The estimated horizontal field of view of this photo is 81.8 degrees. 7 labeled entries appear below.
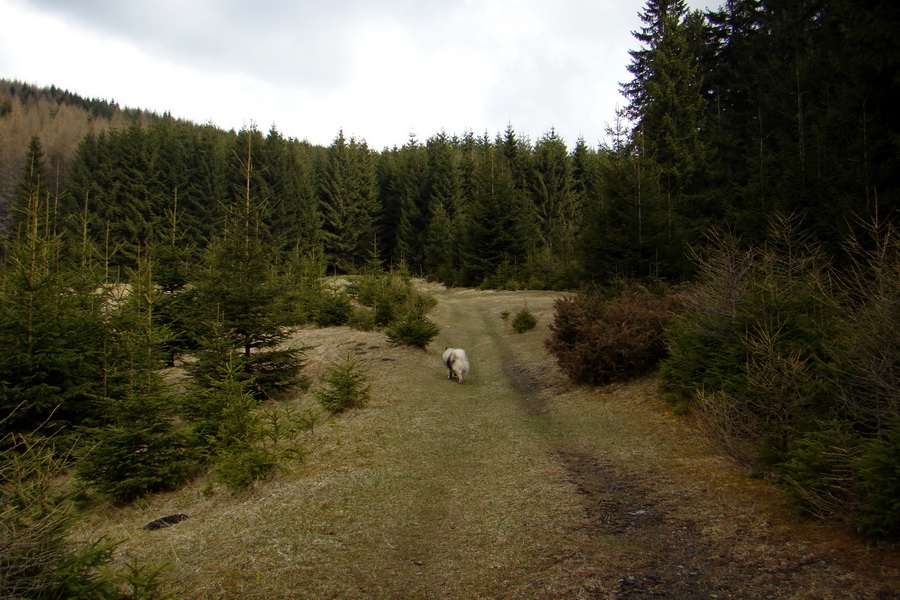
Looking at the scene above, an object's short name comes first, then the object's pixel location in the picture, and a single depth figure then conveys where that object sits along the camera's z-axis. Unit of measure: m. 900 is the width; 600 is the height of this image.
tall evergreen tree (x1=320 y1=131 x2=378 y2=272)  54.78
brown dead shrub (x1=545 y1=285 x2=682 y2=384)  10.91
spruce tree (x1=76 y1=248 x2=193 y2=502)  6.93
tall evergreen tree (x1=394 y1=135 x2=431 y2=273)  56.06
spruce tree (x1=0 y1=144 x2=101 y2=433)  8.09
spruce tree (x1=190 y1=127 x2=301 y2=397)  11.29
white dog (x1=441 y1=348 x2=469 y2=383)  13.36
